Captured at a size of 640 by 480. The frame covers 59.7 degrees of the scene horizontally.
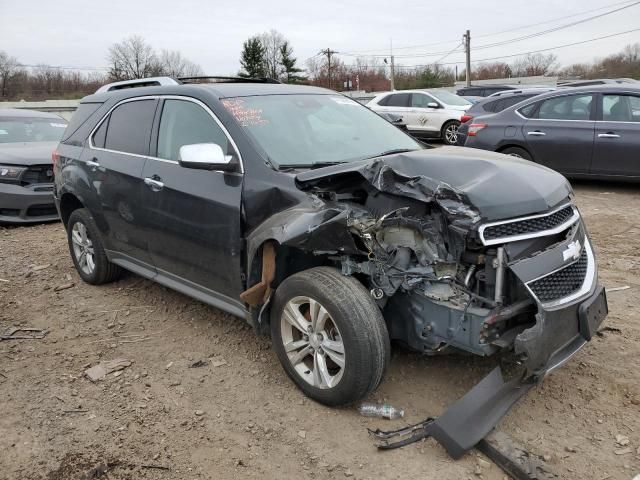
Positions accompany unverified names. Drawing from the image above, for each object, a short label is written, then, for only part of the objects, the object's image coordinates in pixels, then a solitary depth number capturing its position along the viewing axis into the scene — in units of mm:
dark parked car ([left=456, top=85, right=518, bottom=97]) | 20122
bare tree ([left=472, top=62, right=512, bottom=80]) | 67125
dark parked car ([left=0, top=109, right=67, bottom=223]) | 7832
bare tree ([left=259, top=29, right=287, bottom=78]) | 65812
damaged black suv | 2760
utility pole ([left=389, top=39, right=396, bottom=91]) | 57388
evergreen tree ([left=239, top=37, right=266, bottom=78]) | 61094
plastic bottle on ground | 3047
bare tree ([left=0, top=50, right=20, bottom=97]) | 51531
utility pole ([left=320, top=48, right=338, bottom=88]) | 66500
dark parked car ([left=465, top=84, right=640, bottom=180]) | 7848
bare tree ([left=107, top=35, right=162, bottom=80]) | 58041
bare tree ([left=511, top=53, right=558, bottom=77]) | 66688
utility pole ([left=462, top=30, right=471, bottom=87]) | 52762
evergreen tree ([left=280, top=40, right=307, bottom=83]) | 65562
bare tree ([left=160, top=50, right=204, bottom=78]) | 63181
